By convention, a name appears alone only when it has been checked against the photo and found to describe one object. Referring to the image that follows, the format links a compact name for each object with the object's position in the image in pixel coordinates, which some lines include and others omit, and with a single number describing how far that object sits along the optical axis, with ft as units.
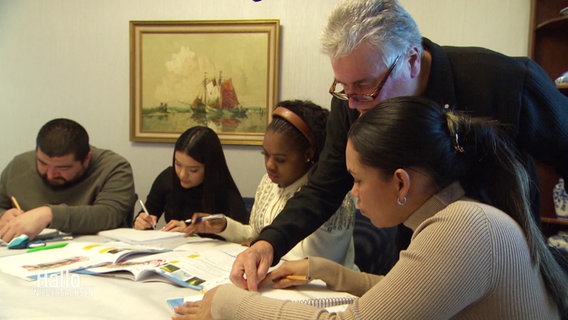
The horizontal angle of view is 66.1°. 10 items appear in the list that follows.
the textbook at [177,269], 3.47
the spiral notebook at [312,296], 3.07
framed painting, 8.46
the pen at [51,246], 4.46
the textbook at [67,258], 3.69
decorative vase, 7.01
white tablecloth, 2.83
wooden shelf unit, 7.36
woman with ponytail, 2.17
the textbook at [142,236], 4.90
